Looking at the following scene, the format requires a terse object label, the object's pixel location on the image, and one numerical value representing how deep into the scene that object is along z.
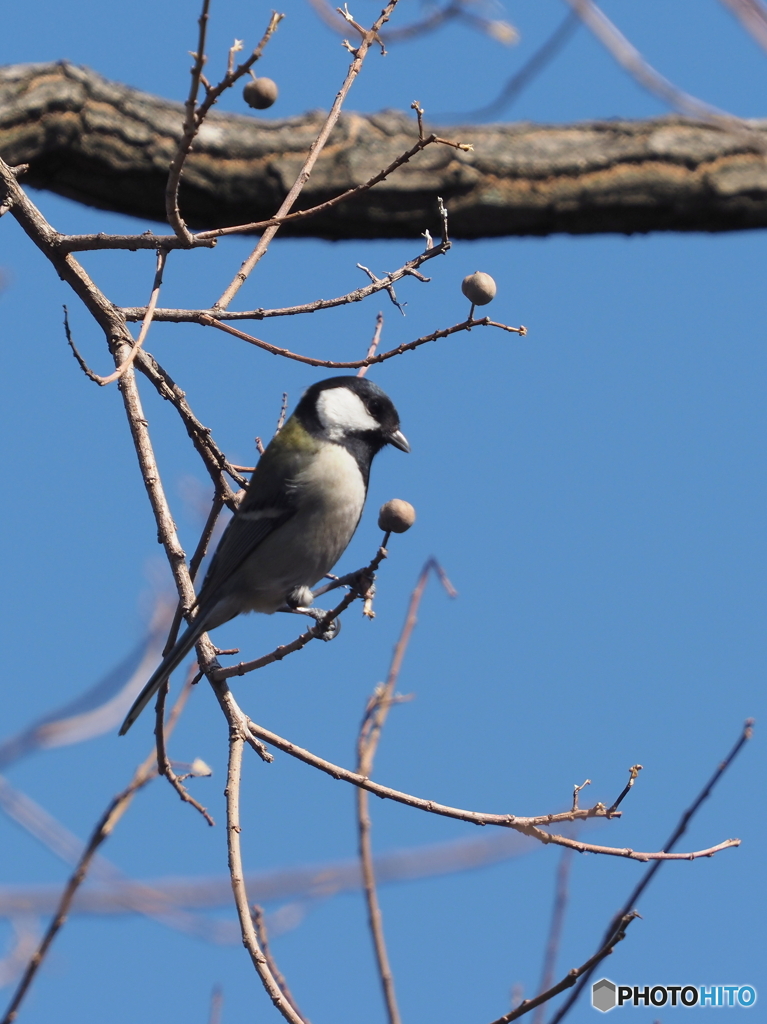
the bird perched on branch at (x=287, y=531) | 7.92
